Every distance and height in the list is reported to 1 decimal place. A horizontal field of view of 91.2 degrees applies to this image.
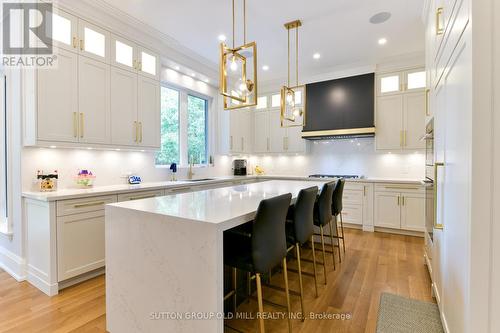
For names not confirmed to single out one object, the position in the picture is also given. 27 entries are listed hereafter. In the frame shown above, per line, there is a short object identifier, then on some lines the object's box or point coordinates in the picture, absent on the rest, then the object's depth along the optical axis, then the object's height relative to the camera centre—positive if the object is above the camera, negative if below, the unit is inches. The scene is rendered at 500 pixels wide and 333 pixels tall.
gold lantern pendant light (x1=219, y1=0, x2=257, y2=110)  85.0 +30.8
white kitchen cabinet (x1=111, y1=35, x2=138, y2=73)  120.7 +56.8
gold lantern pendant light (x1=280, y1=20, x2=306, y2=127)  127.1 +36.6
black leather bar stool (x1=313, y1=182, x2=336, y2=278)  98.4 -17.4
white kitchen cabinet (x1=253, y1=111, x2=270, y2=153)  231.1 +30.4
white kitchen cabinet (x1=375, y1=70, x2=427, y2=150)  166.7 +33.8
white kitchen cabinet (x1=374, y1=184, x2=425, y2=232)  158.7 -29.2
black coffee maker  227.8 -4.0
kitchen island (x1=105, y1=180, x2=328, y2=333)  50.7 -23.2
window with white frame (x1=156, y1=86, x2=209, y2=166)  168.9 +27.4
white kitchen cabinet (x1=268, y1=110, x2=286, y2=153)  222.4 +27.2
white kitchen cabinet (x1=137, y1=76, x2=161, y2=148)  134.5 +29.0
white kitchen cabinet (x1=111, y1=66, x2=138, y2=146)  121.4 +29.6
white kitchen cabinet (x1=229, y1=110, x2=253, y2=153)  210.7 +29.8
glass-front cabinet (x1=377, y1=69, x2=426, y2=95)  167.3 +57.7
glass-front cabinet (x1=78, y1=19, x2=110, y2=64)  107.6 +56.6
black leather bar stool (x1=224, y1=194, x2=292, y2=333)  57.4 -20.5
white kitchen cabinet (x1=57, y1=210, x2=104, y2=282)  92.2 -31.9
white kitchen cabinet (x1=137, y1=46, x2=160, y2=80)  133.6 +57.3
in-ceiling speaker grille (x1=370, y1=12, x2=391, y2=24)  121.7 +74.5
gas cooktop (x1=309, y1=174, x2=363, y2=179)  189.5 -9.9
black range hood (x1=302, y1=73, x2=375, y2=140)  178.9 +42.8
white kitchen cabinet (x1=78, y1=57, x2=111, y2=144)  108.4 +28.9
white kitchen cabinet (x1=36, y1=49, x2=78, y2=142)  95.4 +25.8
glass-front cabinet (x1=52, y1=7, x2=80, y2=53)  98.6 +55.5
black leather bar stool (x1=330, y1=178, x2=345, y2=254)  117.6 -17.4
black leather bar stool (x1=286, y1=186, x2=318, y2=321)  76.5 -17.9
